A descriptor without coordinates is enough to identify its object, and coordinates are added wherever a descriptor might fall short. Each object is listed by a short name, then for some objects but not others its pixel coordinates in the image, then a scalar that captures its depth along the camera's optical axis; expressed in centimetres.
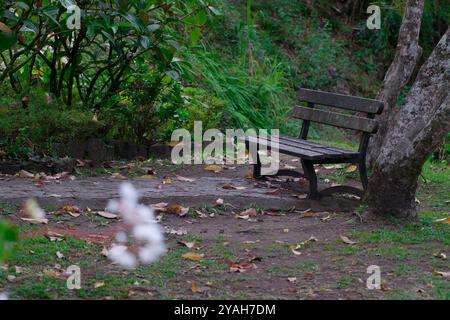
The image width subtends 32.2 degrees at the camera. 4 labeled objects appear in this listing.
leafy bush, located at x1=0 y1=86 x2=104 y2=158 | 778
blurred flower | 534
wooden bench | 714
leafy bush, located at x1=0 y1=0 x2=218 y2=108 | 764
